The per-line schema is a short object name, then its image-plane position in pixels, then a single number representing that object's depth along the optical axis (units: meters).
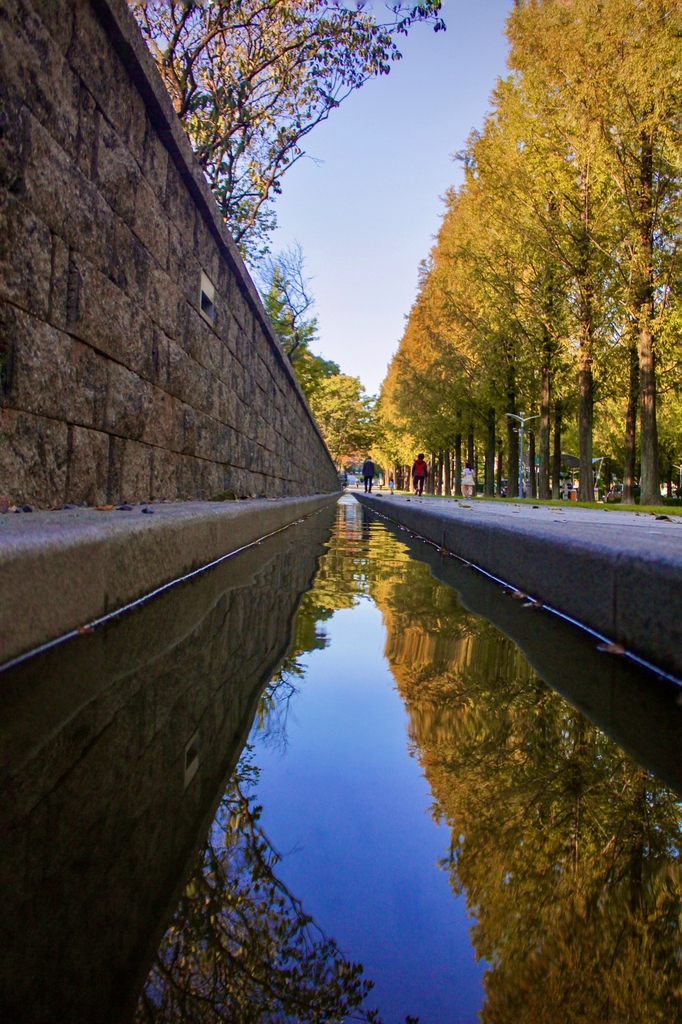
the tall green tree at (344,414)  68.52
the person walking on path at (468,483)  28.27
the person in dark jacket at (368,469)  42.25
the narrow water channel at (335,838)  0.89
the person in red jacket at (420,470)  30.96
